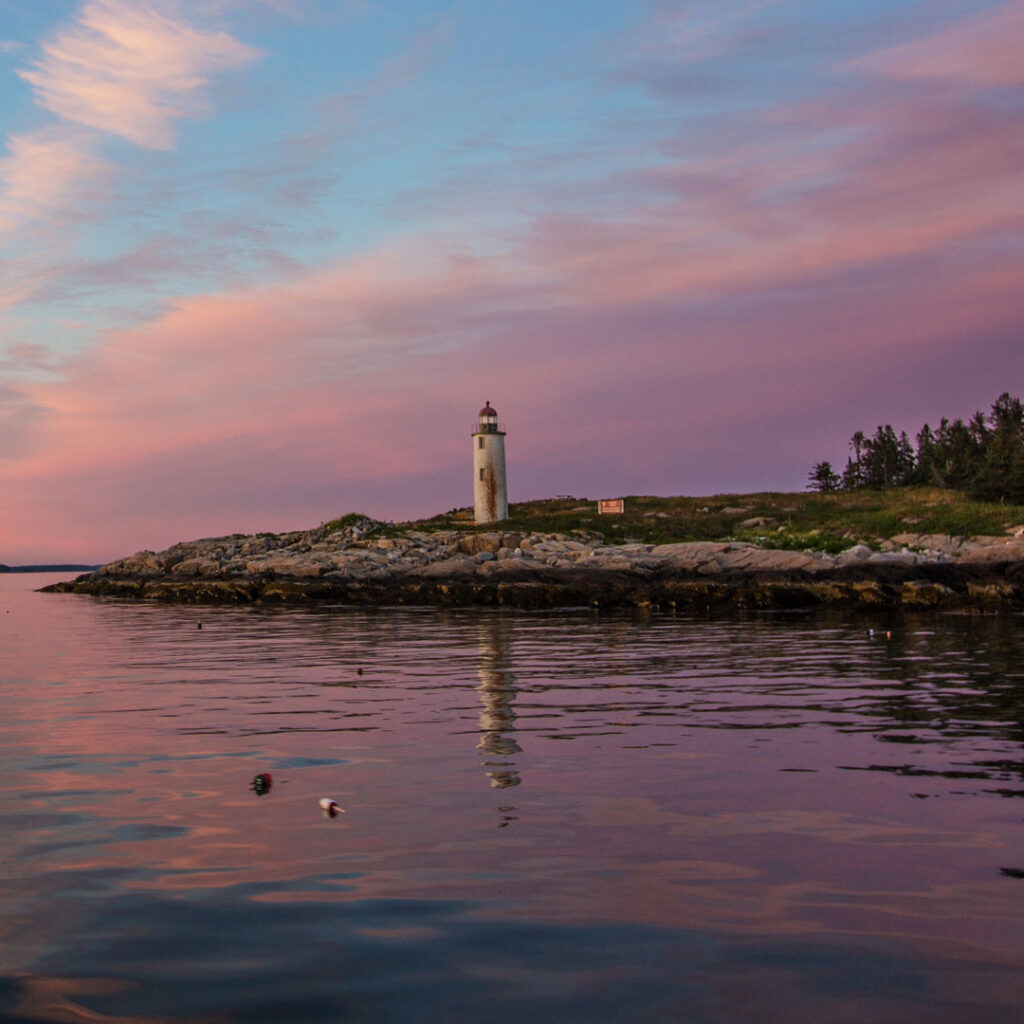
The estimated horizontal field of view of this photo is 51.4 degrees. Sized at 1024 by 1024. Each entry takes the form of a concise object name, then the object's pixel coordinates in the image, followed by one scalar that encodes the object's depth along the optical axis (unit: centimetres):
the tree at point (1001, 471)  10200
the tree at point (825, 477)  13900
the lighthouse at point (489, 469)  8256
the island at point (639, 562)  4816
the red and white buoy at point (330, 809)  1128
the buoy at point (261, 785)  1245
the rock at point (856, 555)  5150
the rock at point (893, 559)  4975
